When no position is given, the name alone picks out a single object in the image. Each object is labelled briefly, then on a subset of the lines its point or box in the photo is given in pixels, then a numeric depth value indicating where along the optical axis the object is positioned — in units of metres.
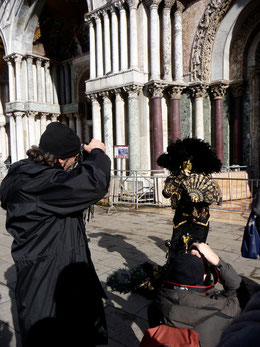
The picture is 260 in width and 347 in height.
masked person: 3.40
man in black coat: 1.71
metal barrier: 9.96
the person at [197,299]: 1.85
